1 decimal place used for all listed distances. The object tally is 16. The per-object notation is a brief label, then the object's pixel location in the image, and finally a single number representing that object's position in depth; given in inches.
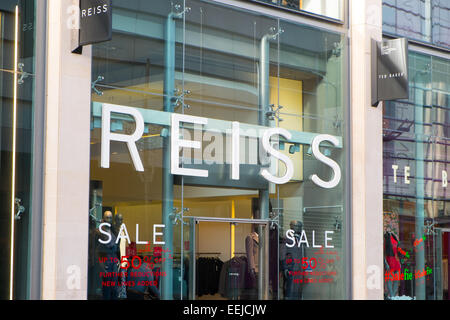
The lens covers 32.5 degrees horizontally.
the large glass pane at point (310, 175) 506.3
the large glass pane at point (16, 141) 378.9
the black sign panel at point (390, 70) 532.7
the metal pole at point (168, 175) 438.9
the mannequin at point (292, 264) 499.5
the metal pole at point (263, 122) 487.8
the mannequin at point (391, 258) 559.2
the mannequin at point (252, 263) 481.1
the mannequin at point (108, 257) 411.8
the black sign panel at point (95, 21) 390.3
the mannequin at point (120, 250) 418.9
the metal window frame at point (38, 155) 385.1
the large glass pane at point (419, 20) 577.0
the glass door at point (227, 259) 451.5
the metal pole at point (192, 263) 448.1
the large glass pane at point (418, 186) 567.8
